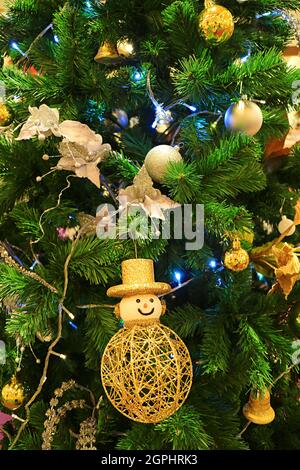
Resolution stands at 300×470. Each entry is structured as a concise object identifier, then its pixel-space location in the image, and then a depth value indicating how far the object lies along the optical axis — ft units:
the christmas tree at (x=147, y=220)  1.78
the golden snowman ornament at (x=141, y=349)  1.62
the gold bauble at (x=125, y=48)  2.31
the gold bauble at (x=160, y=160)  1.87
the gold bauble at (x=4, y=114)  2.05
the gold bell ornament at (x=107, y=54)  2.30
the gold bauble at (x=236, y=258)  1.90
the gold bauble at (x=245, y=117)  1.95
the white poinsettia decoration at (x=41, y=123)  1.80
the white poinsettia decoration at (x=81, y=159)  1.85
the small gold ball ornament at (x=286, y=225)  2.16
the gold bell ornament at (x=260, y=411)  2.14
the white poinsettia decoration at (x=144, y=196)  1.83
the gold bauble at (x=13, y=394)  2.11
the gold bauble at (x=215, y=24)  1.89
